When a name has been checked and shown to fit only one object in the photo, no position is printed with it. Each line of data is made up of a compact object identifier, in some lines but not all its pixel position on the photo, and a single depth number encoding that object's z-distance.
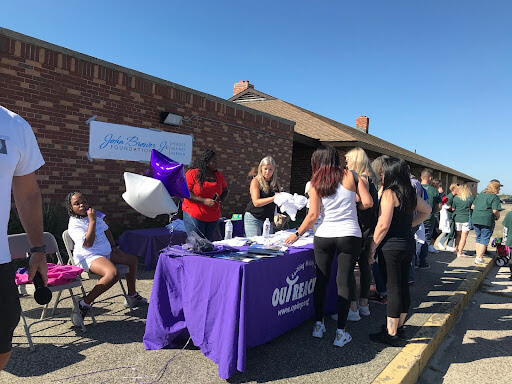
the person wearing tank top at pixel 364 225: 3.90
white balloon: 3.44
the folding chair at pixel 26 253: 3.35
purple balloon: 3.77
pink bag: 3.39
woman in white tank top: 3.34
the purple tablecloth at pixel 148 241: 6.01
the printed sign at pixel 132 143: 6.62
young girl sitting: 3.70
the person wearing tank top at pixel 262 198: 4.70
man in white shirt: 1.64
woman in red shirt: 4.41
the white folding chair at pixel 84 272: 3.89
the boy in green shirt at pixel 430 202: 6.84
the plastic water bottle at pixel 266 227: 4.59
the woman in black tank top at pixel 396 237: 3.43
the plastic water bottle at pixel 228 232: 4.81
